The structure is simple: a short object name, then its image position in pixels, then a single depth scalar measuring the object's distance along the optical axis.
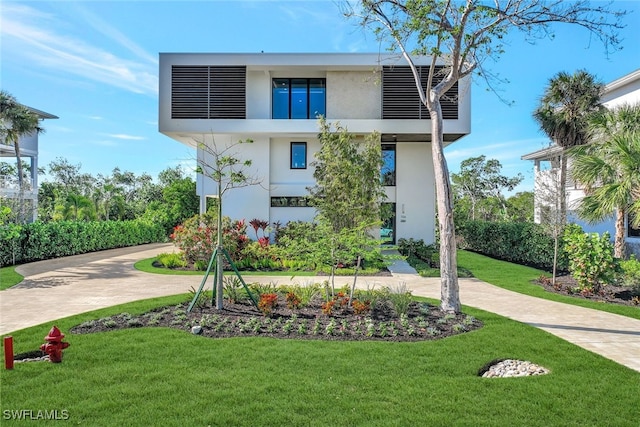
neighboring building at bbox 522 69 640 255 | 14.96
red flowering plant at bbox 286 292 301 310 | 8.34
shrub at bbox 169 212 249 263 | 14.70
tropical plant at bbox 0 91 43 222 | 23.69
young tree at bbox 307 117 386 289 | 14.43
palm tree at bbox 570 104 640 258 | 11.30
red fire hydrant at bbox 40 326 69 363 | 5.40
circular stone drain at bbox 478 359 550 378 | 5.37
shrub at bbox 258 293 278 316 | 7.85
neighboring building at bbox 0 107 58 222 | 30.07
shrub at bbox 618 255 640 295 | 10.29
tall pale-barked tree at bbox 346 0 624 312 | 8.08
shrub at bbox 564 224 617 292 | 10.38
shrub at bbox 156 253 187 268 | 15.52
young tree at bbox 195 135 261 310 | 8.32
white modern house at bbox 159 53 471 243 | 18.22
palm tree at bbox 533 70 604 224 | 18.53
